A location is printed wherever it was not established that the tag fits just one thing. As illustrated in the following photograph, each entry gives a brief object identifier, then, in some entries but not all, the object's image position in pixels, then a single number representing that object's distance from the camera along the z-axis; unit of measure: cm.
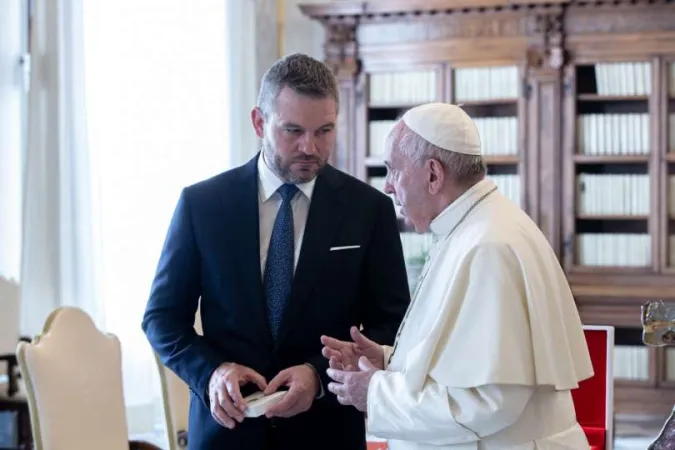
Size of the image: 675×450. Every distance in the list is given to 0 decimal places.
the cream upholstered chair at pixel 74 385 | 248
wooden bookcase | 603
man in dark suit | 203
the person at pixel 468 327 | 164
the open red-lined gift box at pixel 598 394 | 273
